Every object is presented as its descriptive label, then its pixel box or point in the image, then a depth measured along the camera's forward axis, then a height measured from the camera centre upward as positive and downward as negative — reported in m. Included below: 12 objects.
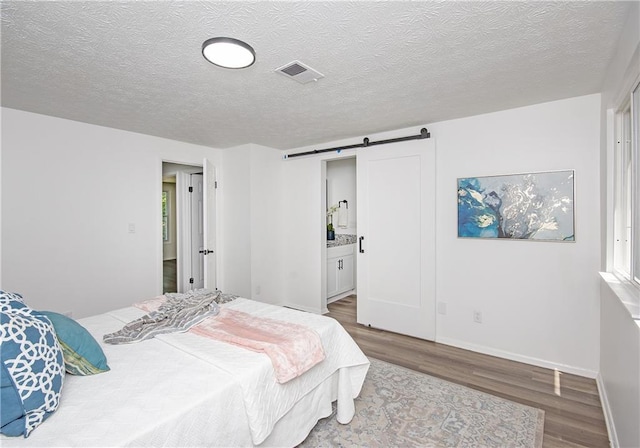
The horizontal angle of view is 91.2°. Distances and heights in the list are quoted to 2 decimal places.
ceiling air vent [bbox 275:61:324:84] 2.11 +1.05
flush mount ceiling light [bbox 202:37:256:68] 1.80 +1.02
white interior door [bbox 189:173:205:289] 5.04 -0.23
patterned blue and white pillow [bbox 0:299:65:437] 1.06 -0.54
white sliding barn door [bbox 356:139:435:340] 3.52 -0.20
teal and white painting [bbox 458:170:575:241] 2.79 +0.13
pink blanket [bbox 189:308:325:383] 1.73 -0.71
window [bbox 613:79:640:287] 1.82 +0.17
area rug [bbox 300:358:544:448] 1.95 -1.37
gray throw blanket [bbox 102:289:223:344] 1.94 -0.68
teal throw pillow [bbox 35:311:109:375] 1.47 -0.61
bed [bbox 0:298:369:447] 1.16 -0.75
